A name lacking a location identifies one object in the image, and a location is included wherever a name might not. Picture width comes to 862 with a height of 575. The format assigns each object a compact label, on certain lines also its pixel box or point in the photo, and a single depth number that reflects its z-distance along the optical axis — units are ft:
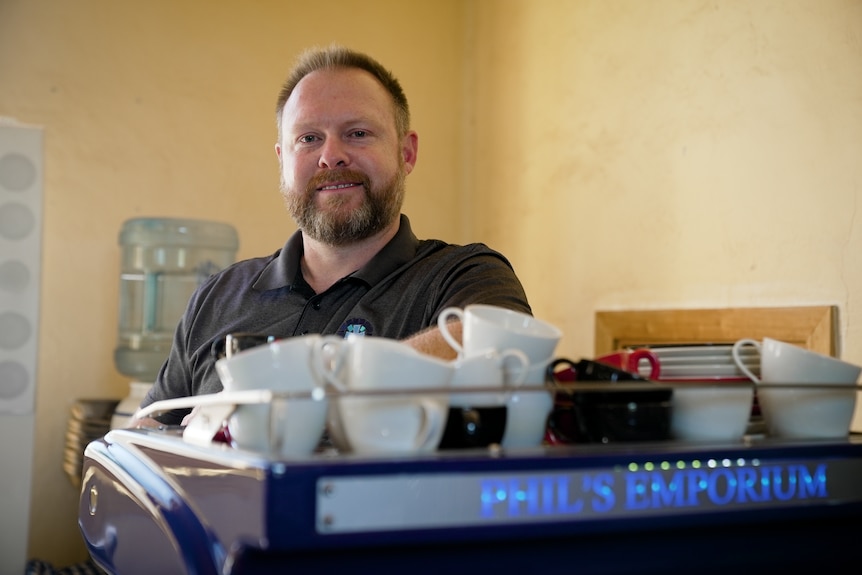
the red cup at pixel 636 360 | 2.87
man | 5.71
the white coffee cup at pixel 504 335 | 2.56
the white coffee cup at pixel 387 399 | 2.24
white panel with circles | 9.79
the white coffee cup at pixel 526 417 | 2.43
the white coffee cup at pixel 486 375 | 2.43
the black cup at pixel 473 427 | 2.41
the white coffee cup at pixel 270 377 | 2.37
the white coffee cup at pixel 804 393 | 2.74
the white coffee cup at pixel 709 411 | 2.56
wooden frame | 6.93
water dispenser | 10.95
